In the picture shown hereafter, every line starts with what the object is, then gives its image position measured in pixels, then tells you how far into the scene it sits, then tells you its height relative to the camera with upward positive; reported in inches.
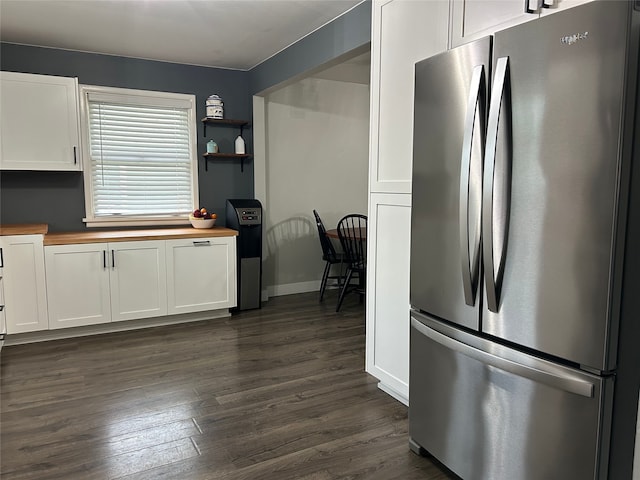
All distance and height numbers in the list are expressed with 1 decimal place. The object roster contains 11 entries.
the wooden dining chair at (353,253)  186.4 -24.5
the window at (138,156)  173.5 +12.6
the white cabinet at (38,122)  148.9 +21.2
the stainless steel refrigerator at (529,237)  53.6 -5.7
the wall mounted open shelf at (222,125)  187.9 +26.7
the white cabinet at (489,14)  68.7 +28.6
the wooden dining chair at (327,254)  194.7 -26.1
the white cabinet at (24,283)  140.9 -28.5
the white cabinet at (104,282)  148.3 -30.1
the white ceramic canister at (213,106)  185.8 +32.8
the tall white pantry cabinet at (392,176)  99.9 +3.6
